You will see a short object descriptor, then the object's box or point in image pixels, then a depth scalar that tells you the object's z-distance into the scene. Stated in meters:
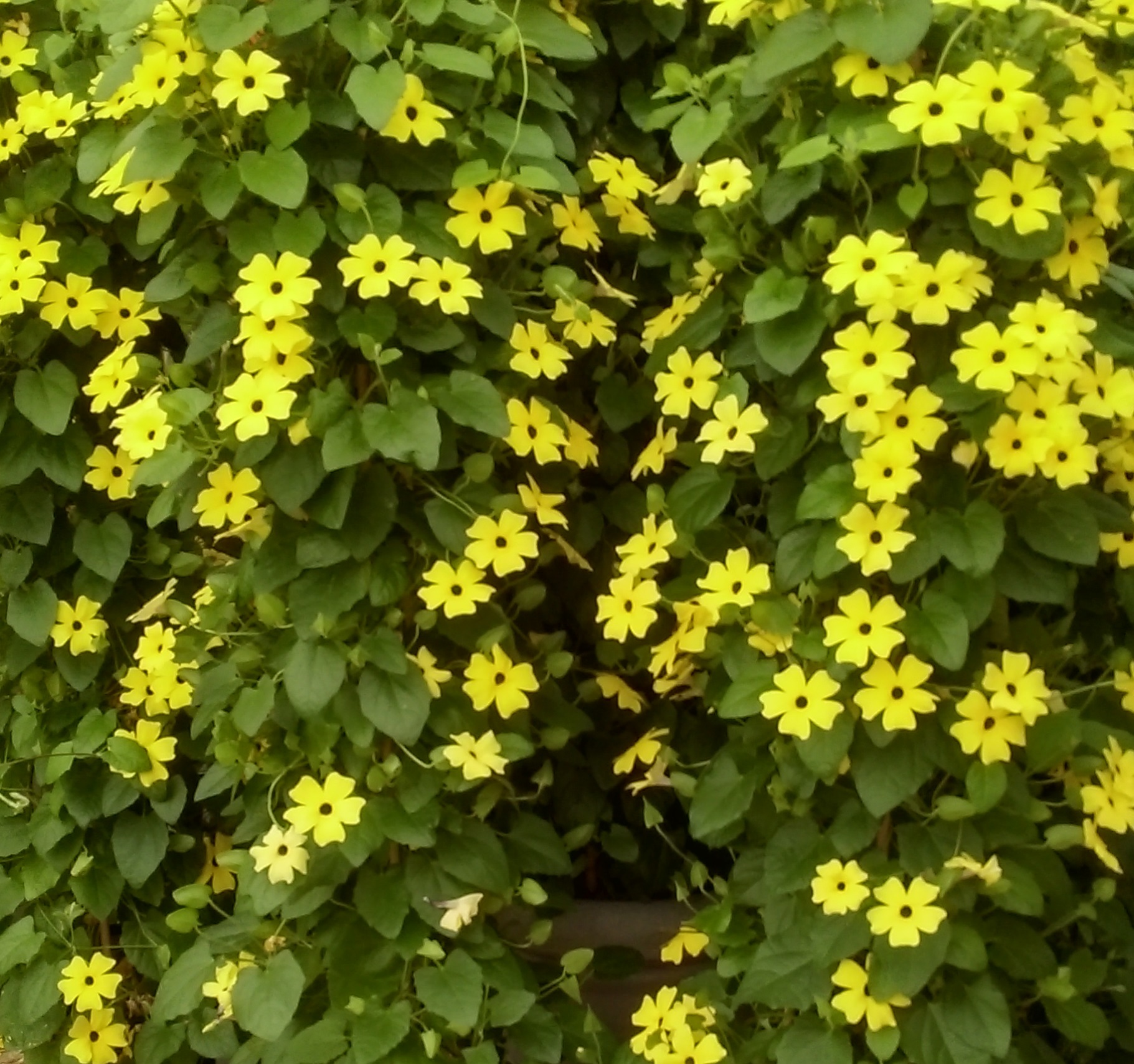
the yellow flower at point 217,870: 1.28
